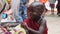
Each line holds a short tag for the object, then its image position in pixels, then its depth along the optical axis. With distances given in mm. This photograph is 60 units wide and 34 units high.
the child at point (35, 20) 1851
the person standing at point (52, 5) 6439
